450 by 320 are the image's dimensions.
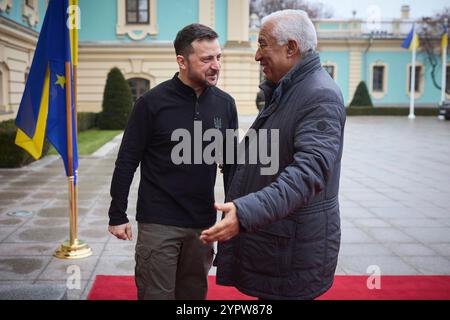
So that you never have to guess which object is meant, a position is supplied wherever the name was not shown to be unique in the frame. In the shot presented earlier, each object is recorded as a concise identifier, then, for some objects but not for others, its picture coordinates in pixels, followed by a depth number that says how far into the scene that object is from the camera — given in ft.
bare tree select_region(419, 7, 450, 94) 131.13
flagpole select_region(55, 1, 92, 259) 17.69
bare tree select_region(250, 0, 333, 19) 159.22
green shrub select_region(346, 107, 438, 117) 119.75
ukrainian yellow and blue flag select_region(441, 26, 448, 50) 112.14
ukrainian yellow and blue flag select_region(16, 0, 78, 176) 17.08
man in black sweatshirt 10.07
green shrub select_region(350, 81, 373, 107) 123.03
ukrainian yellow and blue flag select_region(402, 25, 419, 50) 109.60
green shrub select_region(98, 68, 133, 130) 70.69
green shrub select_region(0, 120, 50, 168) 37.63
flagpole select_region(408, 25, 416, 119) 109.34
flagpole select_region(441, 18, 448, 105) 112.80
